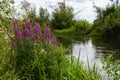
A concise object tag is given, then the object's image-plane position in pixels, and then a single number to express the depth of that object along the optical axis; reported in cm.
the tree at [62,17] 2940
